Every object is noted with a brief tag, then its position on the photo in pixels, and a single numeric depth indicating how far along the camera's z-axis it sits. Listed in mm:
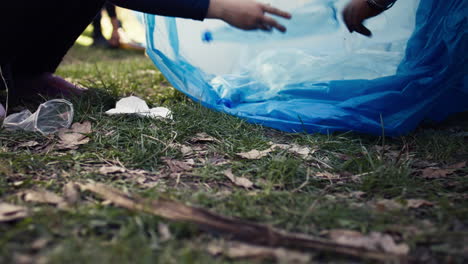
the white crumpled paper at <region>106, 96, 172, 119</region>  1570
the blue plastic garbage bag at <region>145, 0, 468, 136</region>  1523
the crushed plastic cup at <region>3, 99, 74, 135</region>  1401
